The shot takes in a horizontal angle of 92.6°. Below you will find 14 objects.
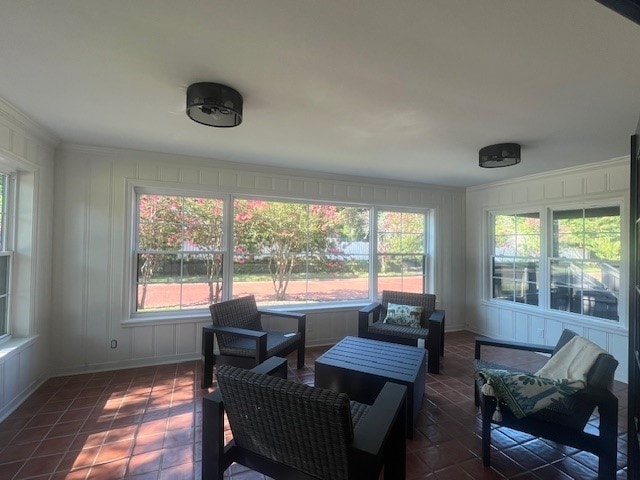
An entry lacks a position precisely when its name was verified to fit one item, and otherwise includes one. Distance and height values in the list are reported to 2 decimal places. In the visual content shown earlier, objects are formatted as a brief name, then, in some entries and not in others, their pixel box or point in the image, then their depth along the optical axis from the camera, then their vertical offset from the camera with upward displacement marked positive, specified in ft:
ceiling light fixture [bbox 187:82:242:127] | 6.02 +2.89
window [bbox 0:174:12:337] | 8.57 -0.35
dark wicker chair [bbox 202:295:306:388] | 9.30 -3.14
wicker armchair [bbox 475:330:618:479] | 5.73 -3.41
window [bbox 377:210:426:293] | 15.53 -0.13
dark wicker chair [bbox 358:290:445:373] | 10.96 -3.11
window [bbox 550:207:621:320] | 11.29 -0.43
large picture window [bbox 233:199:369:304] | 13.03 -0.22
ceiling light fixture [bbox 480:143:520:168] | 9.28 +2.93
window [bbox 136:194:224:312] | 11.49 -0.25
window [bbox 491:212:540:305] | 13.91 -0.37
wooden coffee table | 7.43 -3.14
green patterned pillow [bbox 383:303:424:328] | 12.35 -2.75
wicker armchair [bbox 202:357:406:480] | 4.13 -2.72
